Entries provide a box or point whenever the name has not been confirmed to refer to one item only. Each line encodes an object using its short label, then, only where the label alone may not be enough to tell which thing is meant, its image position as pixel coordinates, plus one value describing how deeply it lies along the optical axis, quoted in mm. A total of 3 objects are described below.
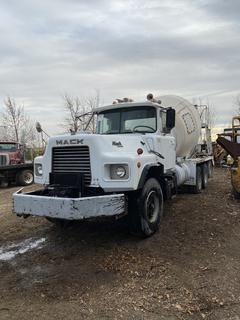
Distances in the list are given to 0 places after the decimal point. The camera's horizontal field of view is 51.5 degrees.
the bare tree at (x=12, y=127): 25728
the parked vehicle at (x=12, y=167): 11304
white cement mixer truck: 3730
